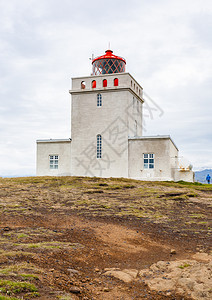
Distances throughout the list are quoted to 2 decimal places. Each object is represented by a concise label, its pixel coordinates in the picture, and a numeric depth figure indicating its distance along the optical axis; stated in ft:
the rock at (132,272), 21.96
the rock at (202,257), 26.34
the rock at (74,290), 18.00
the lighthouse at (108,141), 90.38
